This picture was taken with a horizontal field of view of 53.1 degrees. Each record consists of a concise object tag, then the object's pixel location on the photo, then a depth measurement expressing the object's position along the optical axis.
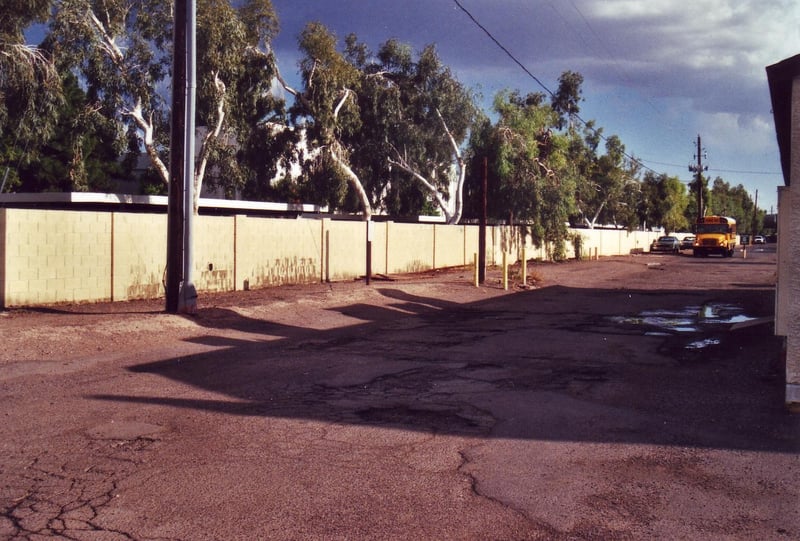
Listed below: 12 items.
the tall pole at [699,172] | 78.56
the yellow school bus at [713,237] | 60.00
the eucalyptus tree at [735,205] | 140.00
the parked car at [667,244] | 71.19
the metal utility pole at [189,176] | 16.44
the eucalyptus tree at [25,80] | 23.33
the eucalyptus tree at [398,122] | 41.53
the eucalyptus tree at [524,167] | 42.47
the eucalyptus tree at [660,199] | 82.44
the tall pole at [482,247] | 28.20
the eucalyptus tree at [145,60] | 26.64
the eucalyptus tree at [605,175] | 66.44
